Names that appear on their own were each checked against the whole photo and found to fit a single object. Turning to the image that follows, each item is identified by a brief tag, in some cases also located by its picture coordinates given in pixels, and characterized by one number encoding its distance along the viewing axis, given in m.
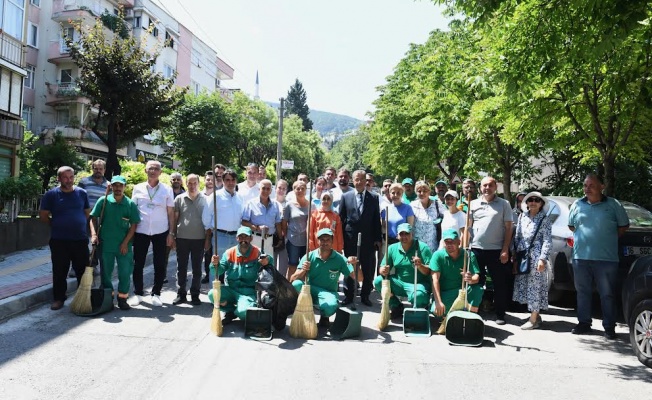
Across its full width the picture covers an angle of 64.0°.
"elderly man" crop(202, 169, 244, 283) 8.17
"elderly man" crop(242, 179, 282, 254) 7.89
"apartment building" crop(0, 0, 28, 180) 16.58
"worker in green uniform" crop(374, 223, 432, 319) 6.96
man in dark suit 8.07
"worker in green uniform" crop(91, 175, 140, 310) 7.23
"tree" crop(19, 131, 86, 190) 18.92
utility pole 26.87
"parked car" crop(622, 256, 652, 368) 5.46
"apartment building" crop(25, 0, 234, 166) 31.50
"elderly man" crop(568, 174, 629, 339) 6.57
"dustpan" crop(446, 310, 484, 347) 6.20
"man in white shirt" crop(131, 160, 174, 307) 7.59
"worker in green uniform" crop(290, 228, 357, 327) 6.71
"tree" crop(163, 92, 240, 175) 28.66
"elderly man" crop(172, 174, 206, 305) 7.73
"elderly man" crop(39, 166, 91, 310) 7.15
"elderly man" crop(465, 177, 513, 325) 7.18
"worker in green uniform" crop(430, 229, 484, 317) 6.73
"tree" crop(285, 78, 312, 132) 110.75
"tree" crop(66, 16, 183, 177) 14.59
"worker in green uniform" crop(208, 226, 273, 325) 6.60
